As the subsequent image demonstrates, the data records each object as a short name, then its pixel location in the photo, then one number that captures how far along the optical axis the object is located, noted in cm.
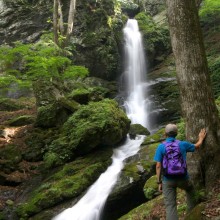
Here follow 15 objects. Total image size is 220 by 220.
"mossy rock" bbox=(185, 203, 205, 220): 486
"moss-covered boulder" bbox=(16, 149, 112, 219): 932
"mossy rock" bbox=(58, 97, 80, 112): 1358
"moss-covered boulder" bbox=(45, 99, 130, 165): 1181
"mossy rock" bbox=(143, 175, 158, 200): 825
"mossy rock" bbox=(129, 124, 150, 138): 1495
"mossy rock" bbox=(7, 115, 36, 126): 1430
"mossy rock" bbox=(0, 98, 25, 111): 1889
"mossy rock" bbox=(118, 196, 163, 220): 710
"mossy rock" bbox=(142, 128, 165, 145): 1262
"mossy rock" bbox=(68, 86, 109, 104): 1467
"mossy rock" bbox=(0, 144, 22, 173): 1125
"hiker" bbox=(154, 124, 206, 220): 471
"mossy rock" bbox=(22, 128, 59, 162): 1206
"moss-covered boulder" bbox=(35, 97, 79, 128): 1323
